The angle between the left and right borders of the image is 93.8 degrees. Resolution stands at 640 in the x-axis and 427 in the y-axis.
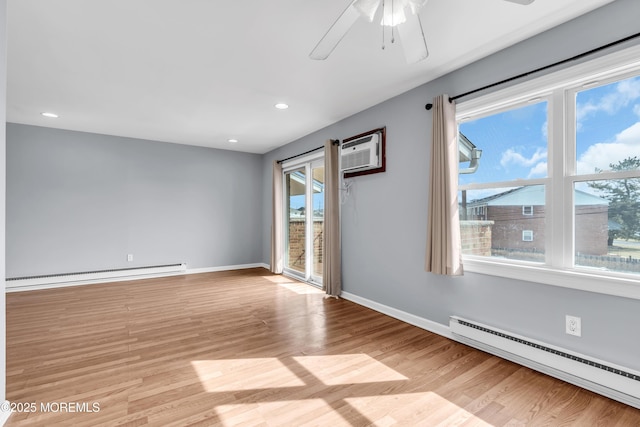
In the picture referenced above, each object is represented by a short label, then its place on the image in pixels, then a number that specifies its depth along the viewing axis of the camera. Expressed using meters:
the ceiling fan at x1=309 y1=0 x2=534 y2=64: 1.52
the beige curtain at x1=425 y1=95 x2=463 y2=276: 2.63
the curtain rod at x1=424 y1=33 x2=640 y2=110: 1.81
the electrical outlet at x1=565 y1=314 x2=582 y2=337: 2.02
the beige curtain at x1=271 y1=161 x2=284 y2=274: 5.77
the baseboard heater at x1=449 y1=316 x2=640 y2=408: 1.80
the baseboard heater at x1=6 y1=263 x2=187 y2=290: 4.43
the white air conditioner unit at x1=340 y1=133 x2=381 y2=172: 3.54
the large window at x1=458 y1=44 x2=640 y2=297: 1.90
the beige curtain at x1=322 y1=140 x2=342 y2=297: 4.16
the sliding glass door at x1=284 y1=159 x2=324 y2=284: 5.11
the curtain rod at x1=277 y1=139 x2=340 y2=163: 4.27
